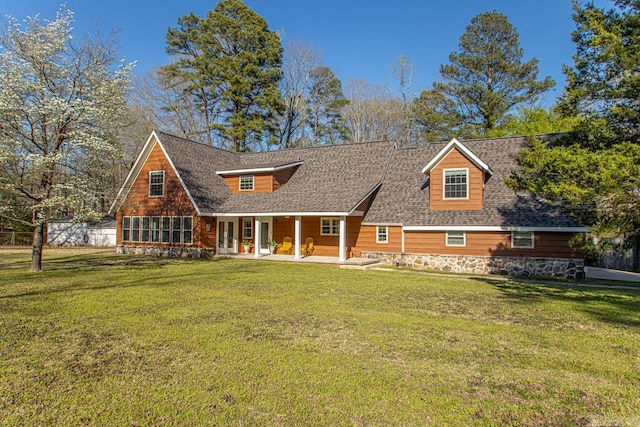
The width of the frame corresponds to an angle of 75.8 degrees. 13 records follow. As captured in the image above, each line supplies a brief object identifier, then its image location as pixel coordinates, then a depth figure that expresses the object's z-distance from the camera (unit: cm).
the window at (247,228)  2381
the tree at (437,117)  3431
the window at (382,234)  2009
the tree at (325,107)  3912
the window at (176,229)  2325
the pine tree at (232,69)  3662
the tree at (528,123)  3002
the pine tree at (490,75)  3278
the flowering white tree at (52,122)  1394
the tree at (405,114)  3632
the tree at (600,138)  920
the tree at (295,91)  3912
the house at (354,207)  1723
